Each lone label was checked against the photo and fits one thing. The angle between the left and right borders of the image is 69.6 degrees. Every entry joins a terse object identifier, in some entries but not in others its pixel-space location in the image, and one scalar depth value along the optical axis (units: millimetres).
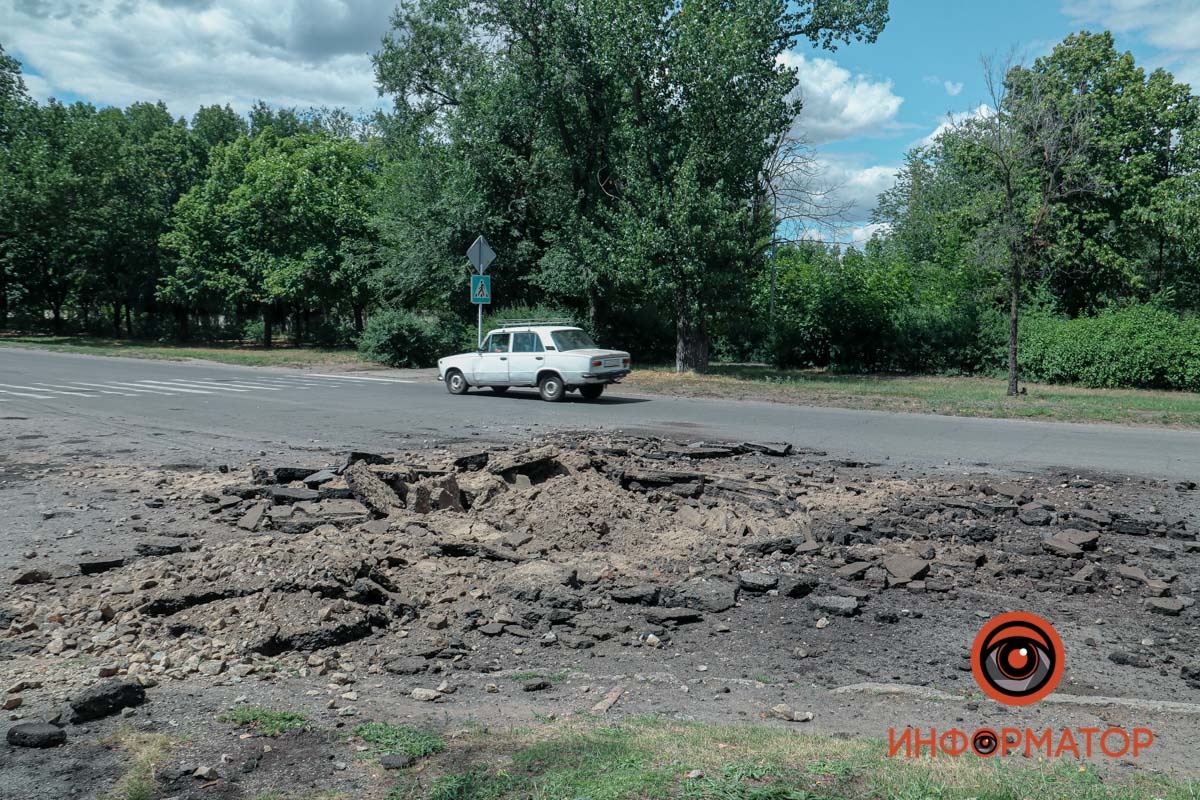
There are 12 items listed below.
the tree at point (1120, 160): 31375
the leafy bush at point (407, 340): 32188
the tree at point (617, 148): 25578
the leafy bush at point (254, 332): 55625
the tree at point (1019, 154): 21141
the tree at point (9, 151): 46031
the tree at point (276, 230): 43031
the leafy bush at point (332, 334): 46594
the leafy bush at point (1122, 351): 24984
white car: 20469
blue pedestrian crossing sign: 25031
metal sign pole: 25094
